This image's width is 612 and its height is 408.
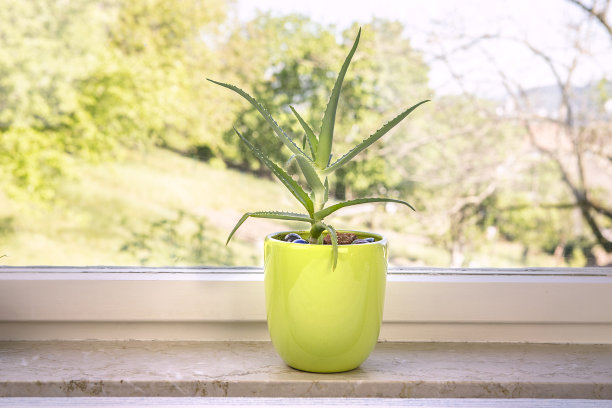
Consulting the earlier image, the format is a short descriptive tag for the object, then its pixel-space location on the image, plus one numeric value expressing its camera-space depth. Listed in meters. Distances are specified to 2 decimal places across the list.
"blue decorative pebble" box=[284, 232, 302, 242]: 0.68
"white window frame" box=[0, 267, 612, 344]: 0.80
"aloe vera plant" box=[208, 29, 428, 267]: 0.65
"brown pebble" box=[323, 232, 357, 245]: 0.68
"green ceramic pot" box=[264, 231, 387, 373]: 0.64
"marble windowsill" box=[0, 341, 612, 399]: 0.67
